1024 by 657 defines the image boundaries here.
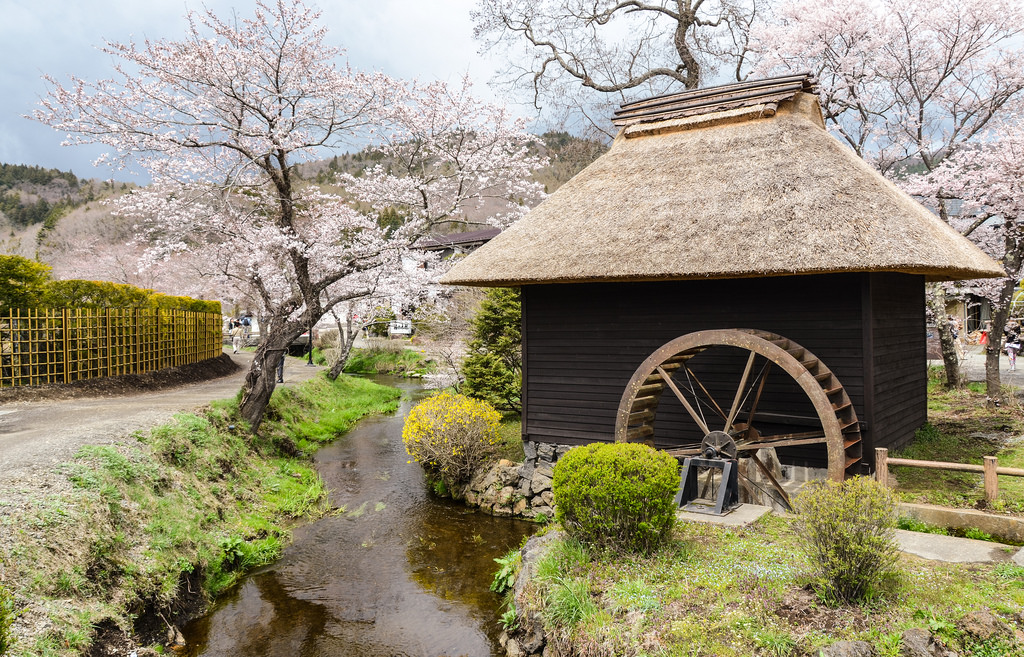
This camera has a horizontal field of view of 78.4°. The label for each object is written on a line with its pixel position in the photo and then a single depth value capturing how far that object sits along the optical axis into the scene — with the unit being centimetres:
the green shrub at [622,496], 552
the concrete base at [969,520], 575
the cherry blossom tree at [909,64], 1360
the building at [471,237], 3262
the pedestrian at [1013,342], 1956
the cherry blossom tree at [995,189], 1241
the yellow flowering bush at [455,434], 1066
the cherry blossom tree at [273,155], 1148
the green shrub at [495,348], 1525
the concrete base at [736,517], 658
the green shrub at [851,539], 442
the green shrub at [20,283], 1144
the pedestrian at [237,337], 2870
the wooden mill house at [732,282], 758
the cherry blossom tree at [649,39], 1789
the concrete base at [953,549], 534
